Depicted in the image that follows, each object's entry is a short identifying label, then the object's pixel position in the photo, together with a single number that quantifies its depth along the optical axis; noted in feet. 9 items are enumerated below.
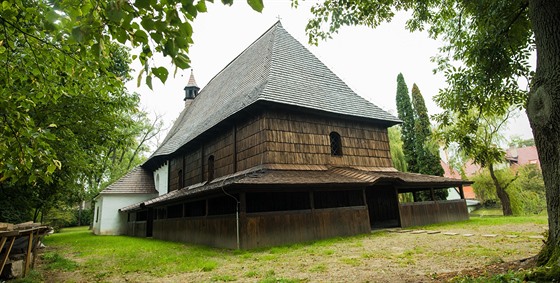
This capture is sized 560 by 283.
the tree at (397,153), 76.79
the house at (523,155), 145.07
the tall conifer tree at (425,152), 73.46
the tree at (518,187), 73.67
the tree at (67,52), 7.48
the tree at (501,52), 12.41
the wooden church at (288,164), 33.96
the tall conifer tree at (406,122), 80.69
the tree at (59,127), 13.44
